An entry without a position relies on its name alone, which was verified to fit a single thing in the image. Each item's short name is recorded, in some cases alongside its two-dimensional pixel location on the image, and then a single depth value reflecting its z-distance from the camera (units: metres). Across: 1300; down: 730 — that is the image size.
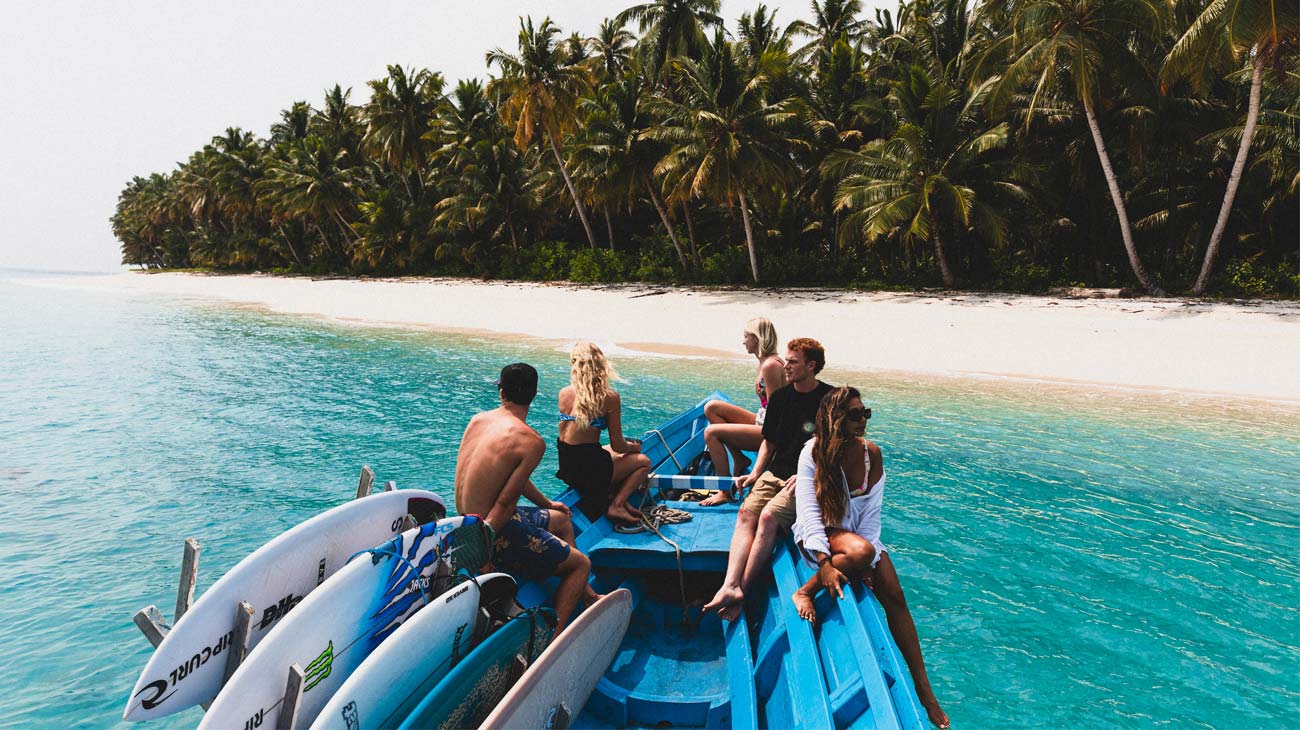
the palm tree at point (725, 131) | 26.17
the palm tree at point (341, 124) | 55.16
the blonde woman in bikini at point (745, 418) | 5.89
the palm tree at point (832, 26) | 37.88
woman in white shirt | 3.87
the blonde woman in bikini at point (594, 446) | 4.92
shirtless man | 4.05
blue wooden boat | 3.07
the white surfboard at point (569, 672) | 2.78
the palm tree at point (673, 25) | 35.59
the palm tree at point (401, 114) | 44.00
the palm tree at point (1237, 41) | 17.14
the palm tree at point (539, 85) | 32.88
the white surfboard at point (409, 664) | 2.78
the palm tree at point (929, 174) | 23.22
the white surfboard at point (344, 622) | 2.79
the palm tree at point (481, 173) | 38.50
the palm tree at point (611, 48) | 38.94
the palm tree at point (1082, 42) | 20.66
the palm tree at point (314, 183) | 47.78
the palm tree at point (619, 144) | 30.22
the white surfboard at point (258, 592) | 3.02
